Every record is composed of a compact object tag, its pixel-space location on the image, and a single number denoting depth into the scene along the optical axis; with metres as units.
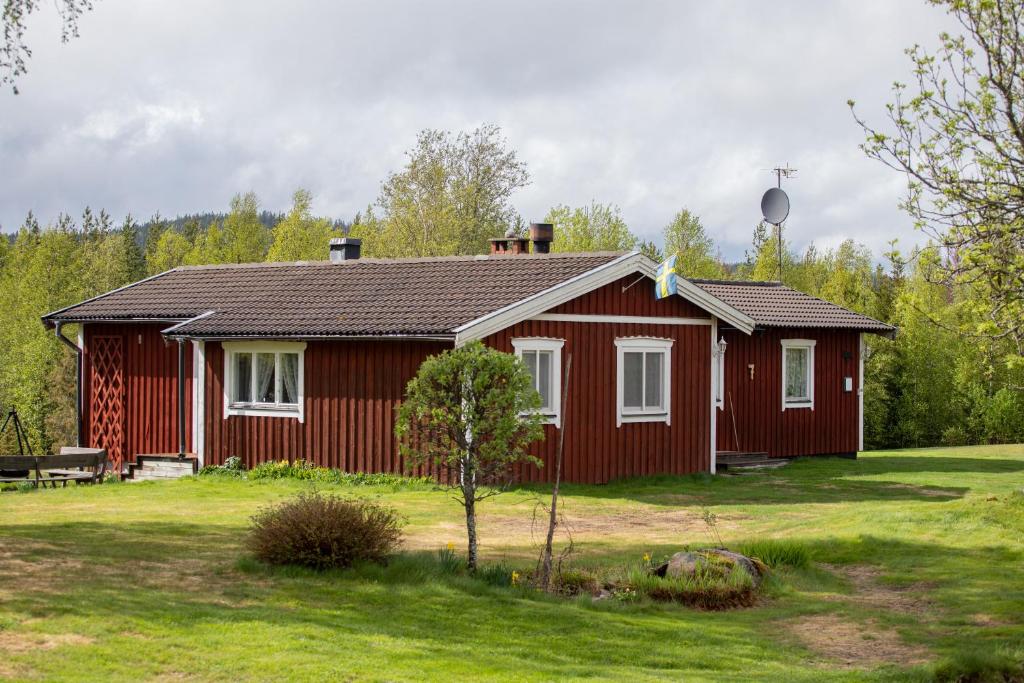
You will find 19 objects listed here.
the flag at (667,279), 20.78
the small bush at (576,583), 11.58
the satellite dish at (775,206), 34.47
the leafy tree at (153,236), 88.89
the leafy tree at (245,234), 76.50
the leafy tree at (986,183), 12.43
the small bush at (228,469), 21.47
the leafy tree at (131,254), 76.94
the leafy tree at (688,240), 57.47
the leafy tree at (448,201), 49.16
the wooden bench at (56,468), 19.45
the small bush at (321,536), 11.37
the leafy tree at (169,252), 78.44
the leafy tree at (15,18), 13.09
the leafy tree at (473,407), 11.87
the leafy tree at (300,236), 59.84
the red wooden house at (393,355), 20.08
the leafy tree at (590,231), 50.44
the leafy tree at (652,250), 58.44
